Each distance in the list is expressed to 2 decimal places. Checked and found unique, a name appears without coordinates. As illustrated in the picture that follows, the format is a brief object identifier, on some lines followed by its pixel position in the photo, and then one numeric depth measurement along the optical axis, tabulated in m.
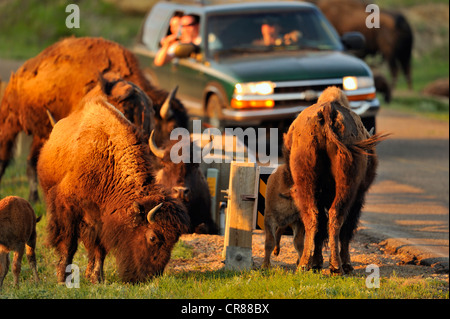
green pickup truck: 27.19
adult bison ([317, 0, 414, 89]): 54.28
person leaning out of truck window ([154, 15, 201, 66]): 30.67
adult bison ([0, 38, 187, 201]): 22.97
